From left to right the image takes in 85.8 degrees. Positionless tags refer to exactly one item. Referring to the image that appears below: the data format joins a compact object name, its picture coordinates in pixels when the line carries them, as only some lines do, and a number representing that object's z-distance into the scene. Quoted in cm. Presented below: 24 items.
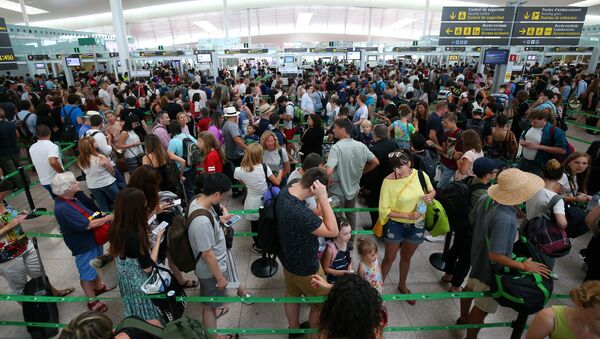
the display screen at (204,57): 1850
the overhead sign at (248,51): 2133
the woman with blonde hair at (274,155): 475
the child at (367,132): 585
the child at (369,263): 285
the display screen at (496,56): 1056
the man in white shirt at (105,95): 1086
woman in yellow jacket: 321
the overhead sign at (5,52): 1084
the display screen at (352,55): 2280
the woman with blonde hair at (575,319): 174
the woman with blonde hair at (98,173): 444
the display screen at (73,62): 1656
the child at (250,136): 610
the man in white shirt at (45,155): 479
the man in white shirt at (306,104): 875
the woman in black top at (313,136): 556
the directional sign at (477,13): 1119
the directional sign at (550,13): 1109
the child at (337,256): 296
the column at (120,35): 1770
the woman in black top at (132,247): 250
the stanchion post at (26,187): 552
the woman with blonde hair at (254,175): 405
